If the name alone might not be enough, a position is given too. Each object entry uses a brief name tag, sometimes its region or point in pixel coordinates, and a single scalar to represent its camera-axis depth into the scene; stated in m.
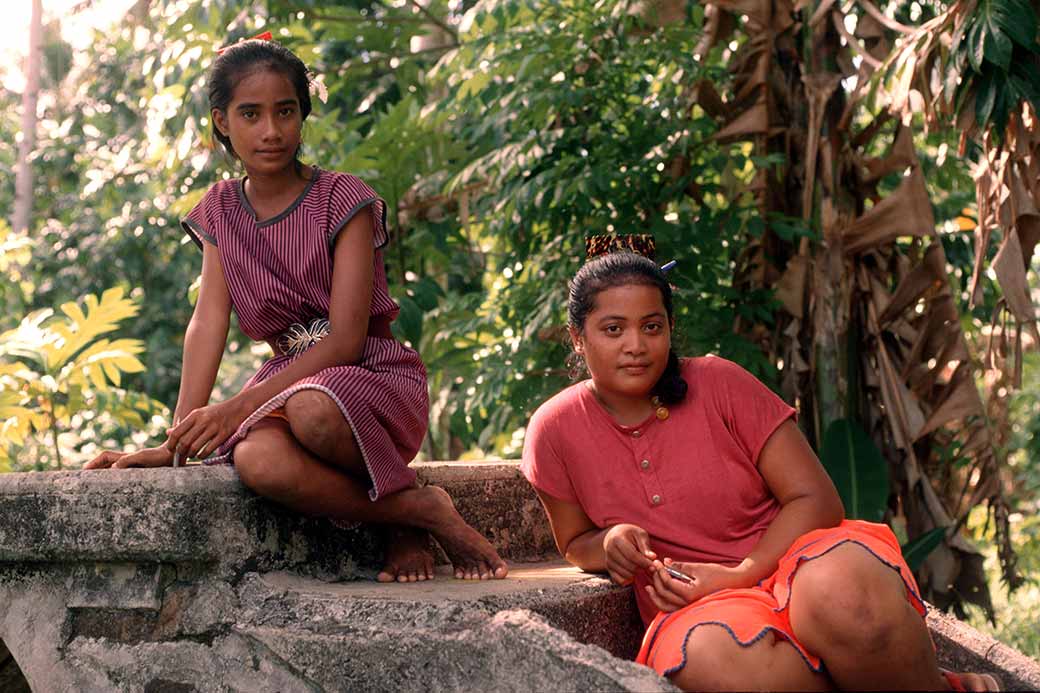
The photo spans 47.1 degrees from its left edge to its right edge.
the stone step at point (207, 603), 2.29
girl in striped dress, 2.61
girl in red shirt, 2.14
